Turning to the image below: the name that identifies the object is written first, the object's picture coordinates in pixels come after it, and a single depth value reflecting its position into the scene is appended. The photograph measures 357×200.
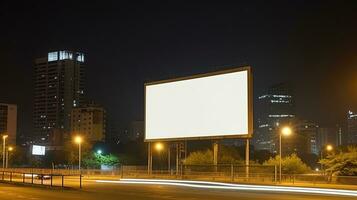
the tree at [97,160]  109.31
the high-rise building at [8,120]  191.88
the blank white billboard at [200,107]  55.84
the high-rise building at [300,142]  171.38
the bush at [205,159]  72.69
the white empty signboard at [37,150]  98.17
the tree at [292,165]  65.69
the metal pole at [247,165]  54.50
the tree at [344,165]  53.56
